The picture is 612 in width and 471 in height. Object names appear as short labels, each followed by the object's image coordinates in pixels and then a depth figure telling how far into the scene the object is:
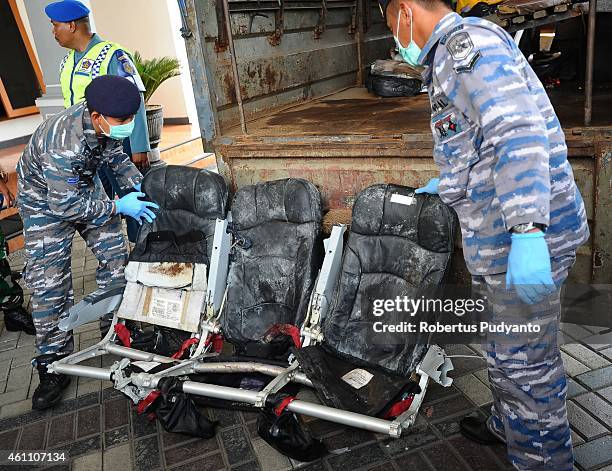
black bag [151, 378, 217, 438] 2.40
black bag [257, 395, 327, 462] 2.20
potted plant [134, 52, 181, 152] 6.22
